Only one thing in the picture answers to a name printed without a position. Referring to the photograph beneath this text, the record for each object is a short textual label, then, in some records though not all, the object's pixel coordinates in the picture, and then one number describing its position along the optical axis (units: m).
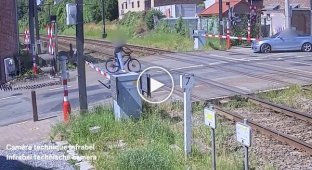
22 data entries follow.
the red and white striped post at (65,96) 11.73
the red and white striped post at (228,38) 30.03
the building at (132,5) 70.38
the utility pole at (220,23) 31.73
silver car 28.05
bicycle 20.92
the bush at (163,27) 45.55
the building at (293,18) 36.19
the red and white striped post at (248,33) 31.95
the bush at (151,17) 55.75
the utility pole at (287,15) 29.25
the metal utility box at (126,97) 10.78
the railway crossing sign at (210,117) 7.25
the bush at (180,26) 41.91
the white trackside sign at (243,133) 6.08
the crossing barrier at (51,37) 22.53
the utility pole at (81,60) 12.00
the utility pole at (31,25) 26.67
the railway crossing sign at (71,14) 11.85
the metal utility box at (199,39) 31.47
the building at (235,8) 45.85
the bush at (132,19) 58.44
